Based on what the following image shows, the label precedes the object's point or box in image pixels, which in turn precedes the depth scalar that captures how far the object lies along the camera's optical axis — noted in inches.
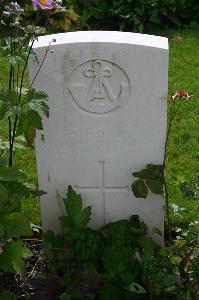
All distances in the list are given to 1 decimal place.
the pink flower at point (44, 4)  116.7
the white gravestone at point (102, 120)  131.0
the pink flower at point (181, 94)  132.7
